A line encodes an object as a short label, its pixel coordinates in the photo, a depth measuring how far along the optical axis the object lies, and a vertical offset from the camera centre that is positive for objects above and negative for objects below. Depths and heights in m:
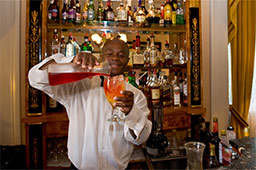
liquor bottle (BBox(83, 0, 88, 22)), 1.69 +0.69
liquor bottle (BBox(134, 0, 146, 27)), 1.77 +0.68
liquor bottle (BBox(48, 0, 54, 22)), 1.61 +0.67
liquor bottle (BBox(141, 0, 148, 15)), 1.92 +0.85
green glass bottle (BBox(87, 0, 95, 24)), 1.69 +0.68
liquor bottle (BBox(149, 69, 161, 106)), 1.69 -0.13
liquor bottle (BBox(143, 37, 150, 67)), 1.91 +0.34
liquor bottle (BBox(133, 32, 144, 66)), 1.81 +0.27
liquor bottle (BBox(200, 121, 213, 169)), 1.60 -0.54
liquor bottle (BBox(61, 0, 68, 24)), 1.63 +0.66
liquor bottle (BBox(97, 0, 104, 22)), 1.73 +0.74
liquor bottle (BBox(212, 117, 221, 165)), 1.59 -0.52
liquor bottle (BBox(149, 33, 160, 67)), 1.87 +0.32
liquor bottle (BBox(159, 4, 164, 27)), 1.80 +0.70
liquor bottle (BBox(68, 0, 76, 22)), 1.64 +0.66
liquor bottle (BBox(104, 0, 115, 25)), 1.73 +0.69
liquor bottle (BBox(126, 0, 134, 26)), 1.83 +0.75
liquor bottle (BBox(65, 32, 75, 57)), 1.72 +0.36
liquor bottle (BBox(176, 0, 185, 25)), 1.82 +0.72
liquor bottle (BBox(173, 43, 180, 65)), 1.99 +0.34
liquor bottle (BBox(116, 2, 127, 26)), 1.75 +0.69
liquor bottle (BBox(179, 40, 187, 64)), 1.90 +0.31
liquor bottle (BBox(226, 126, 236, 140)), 1.63 -0.48
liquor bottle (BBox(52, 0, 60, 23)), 1.61 +0.67
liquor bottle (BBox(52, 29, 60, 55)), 1.66 +0.40
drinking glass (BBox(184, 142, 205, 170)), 0.73 -0.32
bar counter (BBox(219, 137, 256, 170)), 0.71 -0.34
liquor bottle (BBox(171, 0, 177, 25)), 1.81 +0.81
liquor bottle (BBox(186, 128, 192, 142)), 1.66 -0.51
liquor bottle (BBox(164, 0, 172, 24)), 1.79 +0.73
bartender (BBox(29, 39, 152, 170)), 0.95 -0.24
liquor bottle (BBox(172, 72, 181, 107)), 1.80 -0.14
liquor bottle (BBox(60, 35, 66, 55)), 1.74 +0.39
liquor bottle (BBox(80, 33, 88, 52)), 1.78 +0.39
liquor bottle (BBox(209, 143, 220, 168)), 1.37 -0.63
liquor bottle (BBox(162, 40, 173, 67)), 1.93 +0.32
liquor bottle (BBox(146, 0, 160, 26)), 1.85 +0.72
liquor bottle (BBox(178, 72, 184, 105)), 1.92 +0.01
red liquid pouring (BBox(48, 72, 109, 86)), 0.71 +0.03
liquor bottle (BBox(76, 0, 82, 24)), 1.66 +0.67
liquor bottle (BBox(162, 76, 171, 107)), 1.79 -0.14
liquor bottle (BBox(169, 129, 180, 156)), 1.70 -0.61
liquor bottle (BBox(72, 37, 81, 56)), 1.76 +0.39
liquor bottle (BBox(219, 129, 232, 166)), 1.45 -0.59
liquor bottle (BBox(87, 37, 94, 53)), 1.80 +0.39
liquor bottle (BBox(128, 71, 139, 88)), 1.78 +0.05
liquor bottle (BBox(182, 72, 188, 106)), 1.76 -0.08
